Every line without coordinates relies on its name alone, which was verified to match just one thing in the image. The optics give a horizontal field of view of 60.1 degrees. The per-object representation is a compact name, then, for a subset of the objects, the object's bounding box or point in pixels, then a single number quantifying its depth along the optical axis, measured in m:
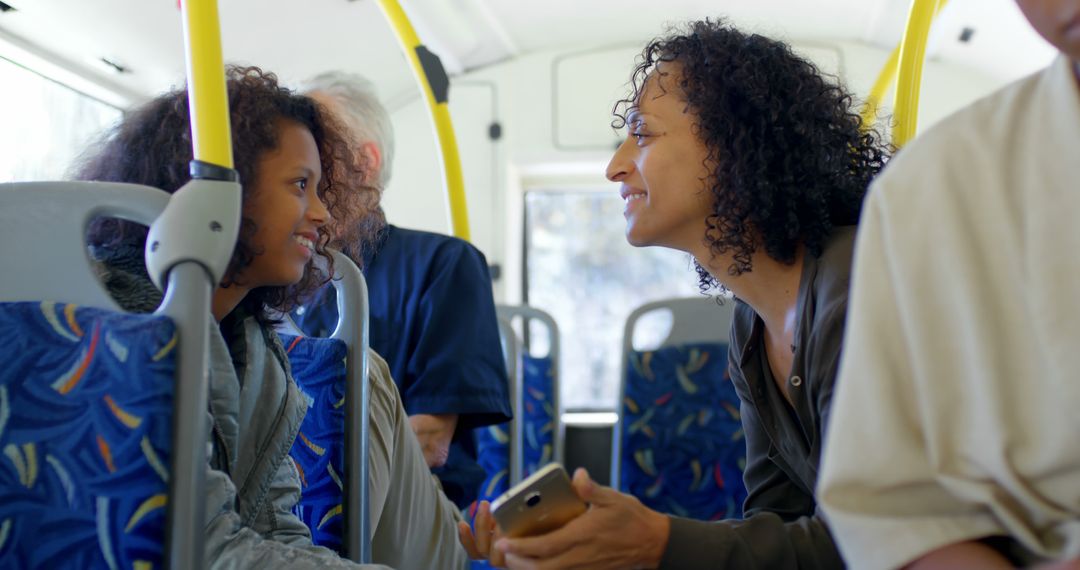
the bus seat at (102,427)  0.86
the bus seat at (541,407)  3.12
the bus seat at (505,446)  2.84
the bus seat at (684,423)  2.88
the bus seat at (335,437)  1.36
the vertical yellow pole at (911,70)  1.88
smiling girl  1.05
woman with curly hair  1.21
